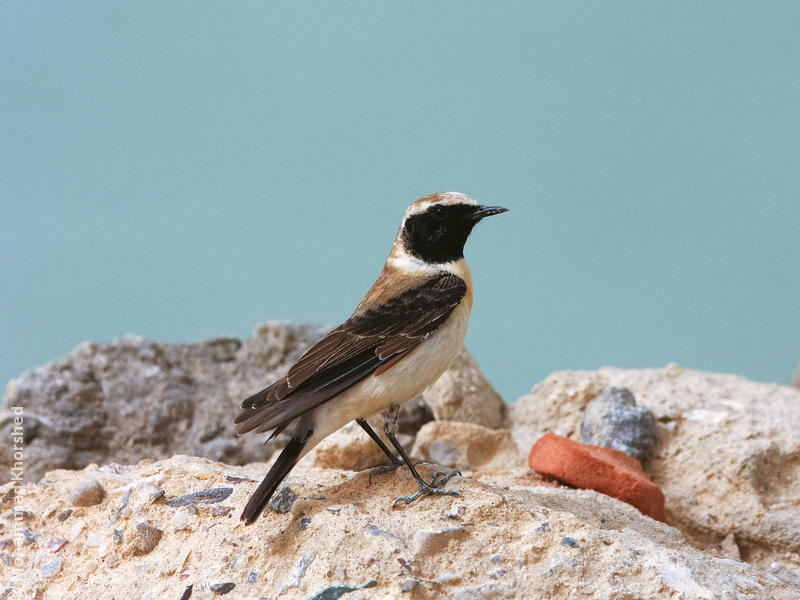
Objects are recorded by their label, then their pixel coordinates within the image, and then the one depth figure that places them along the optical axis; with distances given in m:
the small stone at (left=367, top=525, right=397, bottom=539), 8.92
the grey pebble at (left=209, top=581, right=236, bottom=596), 8.81
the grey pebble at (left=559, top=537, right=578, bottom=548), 8.77
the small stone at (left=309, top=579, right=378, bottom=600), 8.34
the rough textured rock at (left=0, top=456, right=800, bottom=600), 8.46
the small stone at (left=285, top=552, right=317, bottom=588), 8.63
